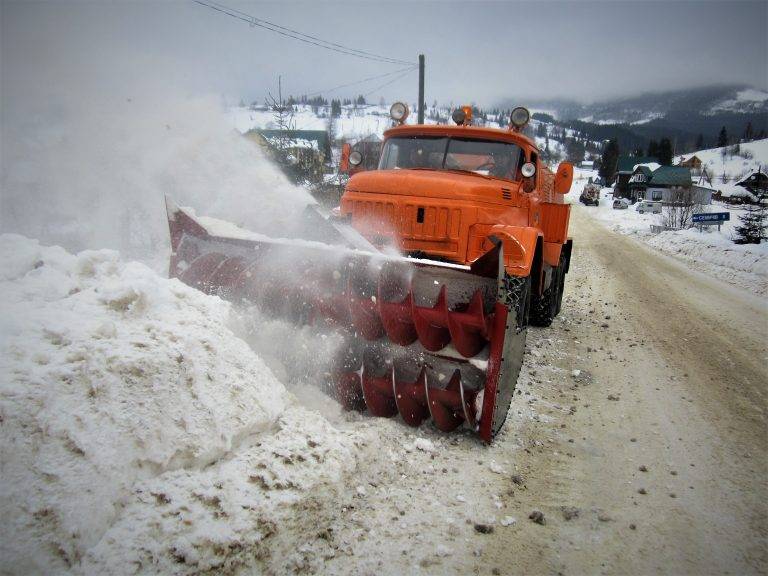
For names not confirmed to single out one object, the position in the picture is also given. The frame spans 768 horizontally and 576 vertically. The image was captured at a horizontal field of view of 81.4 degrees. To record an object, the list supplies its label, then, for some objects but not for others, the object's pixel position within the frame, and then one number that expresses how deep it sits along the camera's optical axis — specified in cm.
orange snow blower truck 326
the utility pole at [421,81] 1791
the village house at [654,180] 6113
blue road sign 1928
